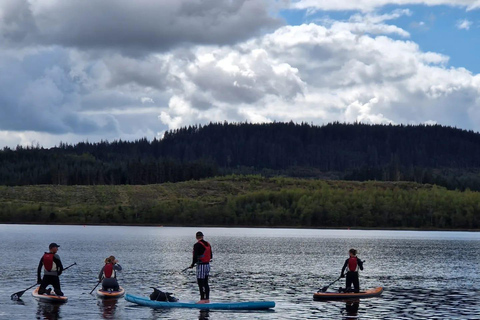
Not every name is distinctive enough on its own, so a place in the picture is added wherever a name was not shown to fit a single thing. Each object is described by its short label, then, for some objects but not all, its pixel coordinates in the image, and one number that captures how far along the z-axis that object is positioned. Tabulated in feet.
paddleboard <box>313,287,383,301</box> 182.91
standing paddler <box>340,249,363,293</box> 177.43
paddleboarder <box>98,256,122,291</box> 176.14
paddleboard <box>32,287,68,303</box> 168.76
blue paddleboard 160.76
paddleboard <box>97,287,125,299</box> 178.81
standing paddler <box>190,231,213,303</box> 157.40
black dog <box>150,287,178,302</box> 166.61
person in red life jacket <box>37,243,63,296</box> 162.20
